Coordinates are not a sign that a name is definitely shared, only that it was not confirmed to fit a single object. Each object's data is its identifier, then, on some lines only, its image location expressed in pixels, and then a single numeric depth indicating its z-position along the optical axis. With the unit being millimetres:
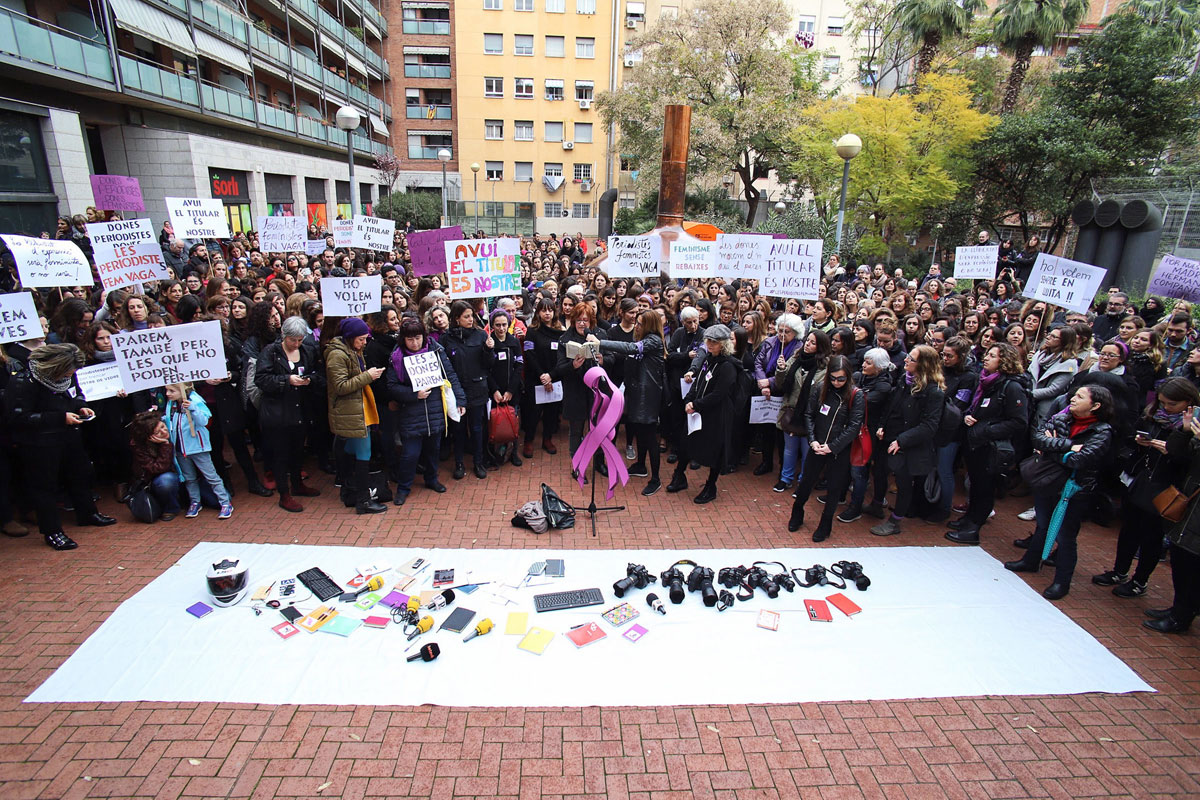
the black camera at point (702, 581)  5387
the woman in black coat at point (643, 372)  7270
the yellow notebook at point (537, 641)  4762
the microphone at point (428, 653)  4590
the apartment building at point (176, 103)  14945
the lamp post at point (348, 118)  12745
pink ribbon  6523
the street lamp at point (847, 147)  12609
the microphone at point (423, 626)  4859
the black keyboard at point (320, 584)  5332
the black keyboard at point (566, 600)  5238
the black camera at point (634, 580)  5406
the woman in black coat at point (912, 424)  6238
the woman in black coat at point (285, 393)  6488
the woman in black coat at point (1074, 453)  5293
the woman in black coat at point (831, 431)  6254
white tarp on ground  4359
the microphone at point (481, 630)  4879
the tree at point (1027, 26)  22750
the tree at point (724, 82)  28219
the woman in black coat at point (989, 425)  6133
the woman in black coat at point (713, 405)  6871
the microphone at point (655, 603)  5223
